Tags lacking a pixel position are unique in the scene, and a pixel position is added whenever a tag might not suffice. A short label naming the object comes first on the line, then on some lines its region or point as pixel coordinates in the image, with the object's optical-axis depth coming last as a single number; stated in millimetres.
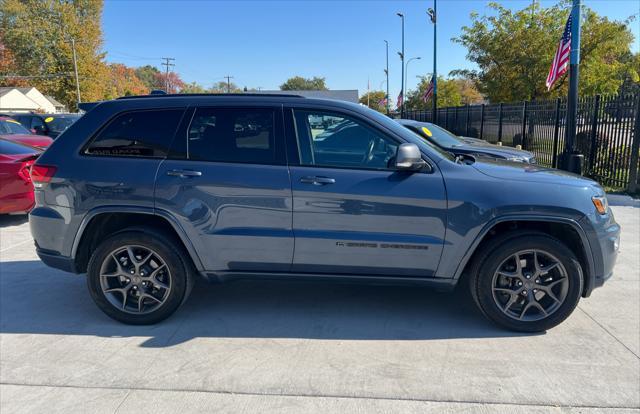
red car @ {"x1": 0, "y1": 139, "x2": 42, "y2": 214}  6852
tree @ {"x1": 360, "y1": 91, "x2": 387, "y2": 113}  78556
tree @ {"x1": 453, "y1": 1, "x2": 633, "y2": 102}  19562
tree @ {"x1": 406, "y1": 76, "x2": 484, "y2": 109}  48094
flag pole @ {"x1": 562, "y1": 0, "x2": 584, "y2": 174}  9508
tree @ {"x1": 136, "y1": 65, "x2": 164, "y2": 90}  130337
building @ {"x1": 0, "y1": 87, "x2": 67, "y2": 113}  55688
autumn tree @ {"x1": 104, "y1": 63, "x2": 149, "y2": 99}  65006
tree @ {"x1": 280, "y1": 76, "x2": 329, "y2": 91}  92300
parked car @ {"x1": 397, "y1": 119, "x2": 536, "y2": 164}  7965
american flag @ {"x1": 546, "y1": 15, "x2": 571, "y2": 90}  10250
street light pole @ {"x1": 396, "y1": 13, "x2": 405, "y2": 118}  39897
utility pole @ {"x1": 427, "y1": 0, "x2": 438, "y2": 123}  25050
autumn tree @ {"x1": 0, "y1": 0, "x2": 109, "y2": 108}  52969
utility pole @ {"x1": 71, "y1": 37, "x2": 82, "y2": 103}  49825
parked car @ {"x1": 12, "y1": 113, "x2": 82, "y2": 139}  15703
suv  3488
